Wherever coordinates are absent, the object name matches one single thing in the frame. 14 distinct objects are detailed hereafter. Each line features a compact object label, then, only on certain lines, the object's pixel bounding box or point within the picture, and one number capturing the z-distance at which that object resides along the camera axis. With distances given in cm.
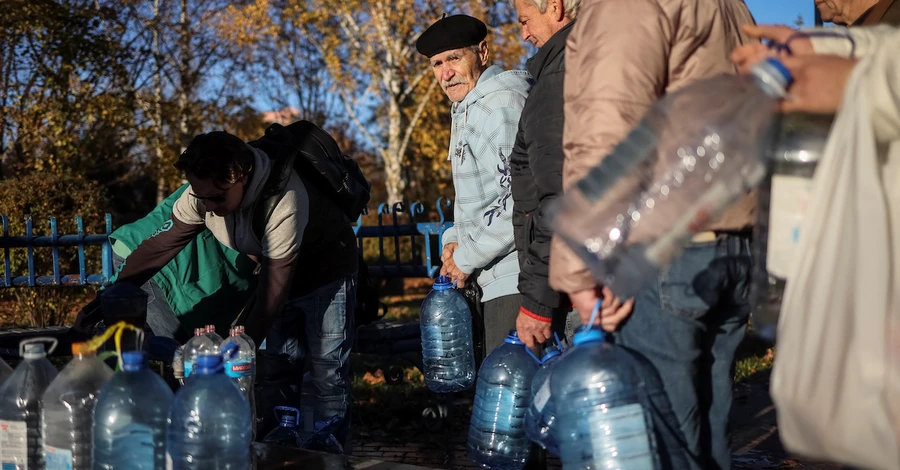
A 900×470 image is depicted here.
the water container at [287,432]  382
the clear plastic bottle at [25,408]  249
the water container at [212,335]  379
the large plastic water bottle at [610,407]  225
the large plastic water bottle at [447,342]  456
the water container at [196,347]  313
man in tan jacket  212
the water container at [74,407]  248
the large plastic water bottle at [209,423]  240
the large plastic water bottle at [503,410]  342
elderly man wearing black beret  371
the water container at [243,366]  292
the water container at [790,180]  186
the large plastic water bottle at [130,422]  239
